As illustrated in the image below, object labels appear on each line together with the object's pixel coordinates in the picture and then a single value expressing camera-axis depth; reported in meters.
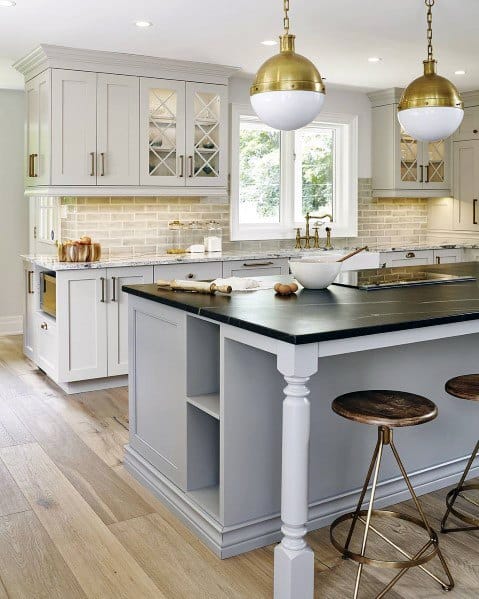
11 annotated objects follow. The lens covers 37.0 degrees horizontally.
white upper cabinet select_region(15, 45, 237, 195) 5.23
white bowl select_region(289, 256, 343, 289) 3.33
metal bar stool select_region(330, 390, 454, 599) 2.40
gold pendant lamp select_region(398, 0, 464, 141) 3.32
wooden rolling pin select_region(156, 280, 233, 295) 3.17
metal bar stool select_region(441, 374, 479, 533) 2.78
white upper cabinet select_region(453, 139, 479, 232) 7.20
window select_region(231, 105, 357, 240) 6.54
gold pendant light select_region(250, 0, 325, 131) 2.86
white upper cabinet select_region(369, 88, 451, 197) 7.04
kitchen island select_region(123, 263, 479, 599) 2.41
